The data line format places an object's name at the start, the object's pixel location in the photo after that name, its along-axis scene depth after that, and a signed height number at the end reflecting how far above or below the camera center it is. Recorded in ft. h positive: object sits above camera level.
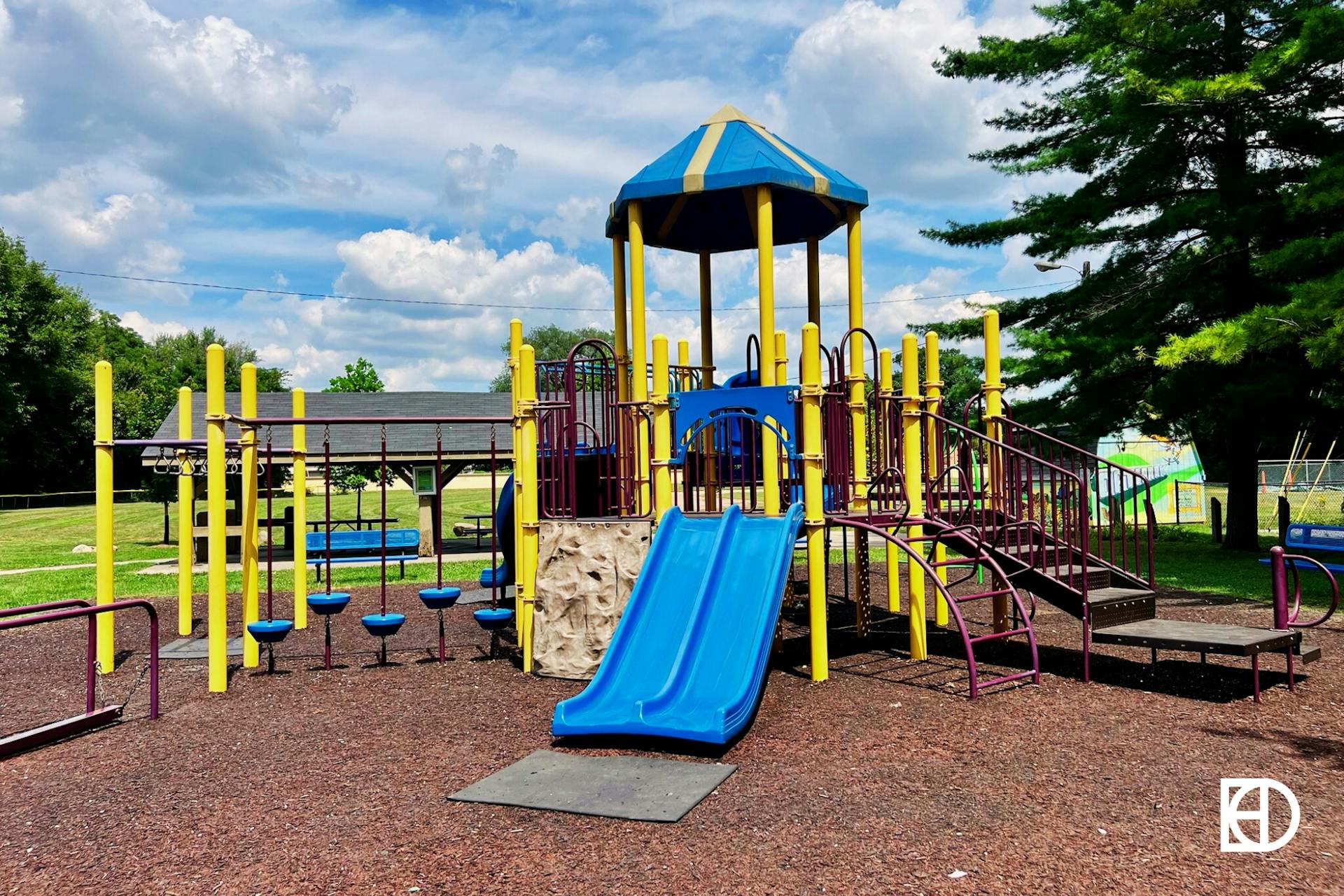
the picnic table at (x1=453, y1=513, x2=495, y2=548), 63.49 -3.34
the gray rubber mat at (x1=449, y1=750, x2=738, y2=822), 16.20 -5.32
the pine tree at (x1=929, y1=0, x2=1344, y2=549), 45.42 +13.61
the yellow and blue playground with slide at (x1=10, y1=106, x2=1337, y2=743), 23.25 -0.45
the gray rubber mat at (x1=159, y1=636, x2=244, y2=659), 31.24 -5.24
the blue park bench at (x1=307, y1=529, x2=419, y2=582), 53.62 -3.44
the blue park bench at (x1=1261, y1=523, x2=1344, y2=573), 37.14 -2.88
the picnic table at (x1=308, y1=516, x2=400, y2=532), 64.18 -2.59
